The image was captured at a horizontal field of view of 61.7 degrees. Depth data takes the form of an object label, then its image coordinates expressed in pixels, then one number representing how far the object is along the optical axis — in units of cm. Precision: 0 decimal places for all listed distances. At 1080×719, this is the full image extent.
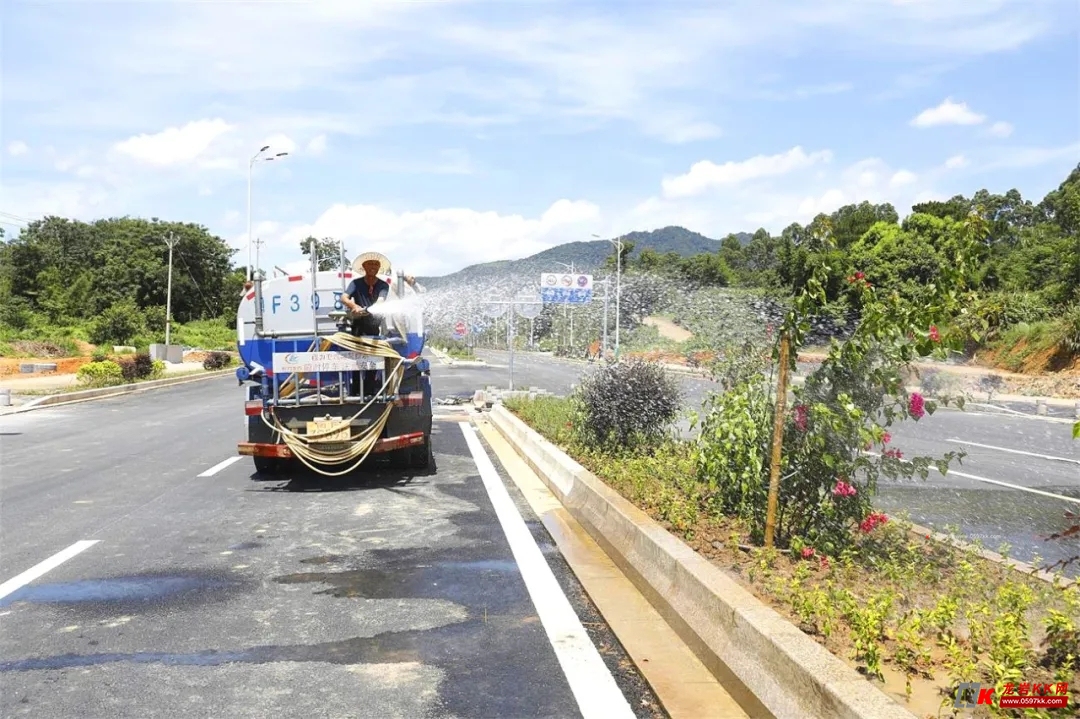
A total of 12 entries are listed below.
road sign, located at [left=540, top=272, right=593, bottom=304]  3173
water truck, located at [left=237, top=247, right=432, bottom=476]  1037
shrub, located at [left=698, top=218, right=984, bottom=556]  540
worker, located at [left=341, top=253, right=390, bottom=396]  1068
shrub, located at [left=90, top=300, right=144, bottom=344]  5384
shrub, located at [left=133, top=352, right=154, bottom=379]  3312
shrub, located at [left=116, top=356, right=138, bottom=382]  3196
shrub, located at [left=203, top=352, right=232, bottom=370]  4472
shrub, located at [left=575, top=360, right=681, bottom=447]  1043
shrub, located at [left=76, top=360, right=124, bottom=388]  2920
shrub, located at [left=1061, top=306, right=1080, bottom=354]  3394
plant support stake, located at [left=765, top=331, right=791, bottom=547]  578
